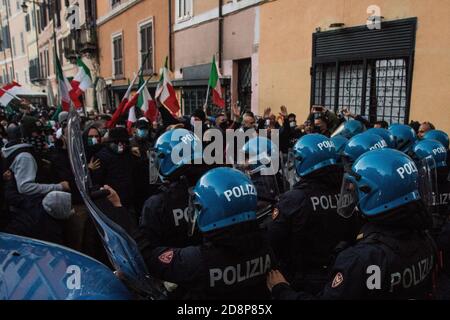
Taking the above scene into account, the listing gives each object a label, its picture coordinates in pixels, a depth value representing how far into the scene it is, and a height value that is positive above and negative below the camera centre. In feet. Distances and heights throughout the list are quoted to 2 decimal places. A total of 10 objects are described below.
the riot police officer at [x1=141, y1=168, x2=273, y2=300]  6.13 -2.61
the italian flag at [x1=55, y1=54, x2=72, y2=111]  20.86 +0.22
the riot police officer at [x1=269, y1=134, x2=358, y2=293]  8.98 -3.31
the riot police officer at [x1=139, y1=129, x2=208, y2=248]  8.07 -2.23
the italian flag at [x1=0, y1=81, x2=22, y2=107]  33.17 -0.35
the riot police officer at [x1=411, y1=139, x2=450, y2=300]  9.17 -3.13
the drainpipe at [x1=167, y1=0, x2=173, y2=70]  51.54 +5.84
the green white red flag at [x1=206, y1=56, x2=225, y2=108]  29.66 +0.14
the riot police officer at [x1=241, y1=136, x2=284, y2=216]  11.27 -2.34
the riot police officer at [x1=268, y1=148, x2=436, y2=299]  5.66 -2.35
